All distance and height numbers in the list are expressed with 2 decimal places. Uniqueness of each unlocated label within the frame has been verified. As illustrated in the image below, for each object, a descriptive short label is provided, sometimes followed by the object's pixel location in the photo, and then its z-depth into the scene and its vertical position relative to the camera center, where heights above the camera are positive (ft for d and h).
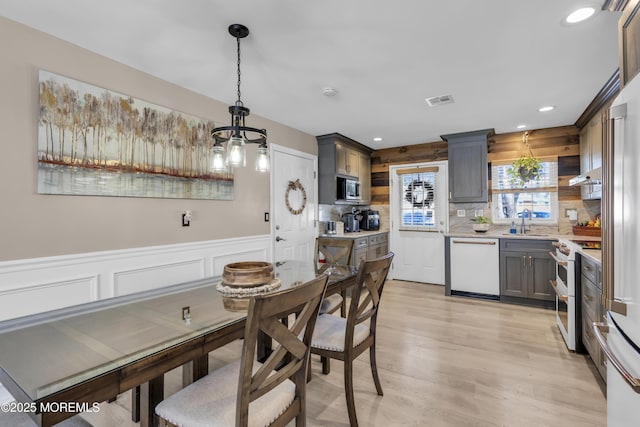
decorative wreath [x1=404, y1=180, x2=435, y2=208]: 17.21 +1.09
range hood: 7.94 +0.99
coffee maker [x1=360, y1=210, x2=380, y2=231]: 17.92 -0.38
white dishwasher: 13.58 -2.33
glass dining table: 2.86 -1.50
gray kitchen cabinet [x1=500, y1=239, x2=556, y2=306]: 12.42 -2.38
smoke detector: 9.53 +3.80
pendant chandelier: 5.92 +1.37
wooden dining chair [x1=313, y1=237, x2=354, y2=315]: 8.12 -1.35
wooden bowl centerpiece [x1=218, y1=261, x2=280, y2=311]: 5.47 -1.26
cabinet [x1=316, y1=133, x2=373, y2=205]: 15.20 +2.55
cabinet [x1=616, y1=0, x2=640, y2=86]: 3.94 +2.27
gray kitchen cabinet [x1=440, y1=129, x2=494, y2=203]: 14.85 +2.27
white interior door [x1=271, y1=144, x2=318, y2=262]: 12.89 +0.49
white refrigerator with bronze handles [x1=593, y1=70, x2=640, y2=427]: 3.29 -0.55
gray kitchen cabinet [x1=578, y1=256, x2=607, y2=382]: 6.91 -2.24
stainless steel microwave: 15.51 +1.27
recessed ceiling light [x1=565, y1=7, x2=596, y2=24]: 5.88 +3.81
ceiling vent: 10.34 +3.83
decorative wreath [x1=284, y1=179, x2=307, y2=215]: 13.56 +0.86
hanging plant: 13.80 +1.97
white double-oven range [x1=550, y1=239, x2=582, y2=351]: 8.63 -2.48
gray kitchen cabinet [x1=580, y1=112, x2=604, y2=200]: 10.83 +2.31
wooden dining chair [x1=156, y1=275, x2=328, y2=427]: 3.50 -2.26
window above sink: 14.26 +0.78
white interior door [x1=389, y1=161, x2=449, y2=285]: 16.90 -0.37
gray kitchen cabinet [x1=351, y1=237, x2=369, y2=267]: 14.38 -1.73
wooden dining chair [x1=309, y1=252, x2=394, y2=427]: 5.72 -2.40
